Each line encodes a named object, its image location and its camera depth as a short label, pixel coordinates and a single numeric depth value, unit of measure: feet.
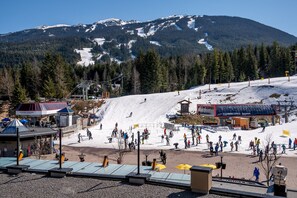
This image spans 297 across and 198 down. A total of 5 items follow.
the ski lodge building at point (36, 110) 177.88
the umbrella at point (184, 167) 73.15
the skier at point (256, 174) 76.03
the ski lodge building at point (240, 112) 178.29
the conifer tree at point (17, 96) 235.20
